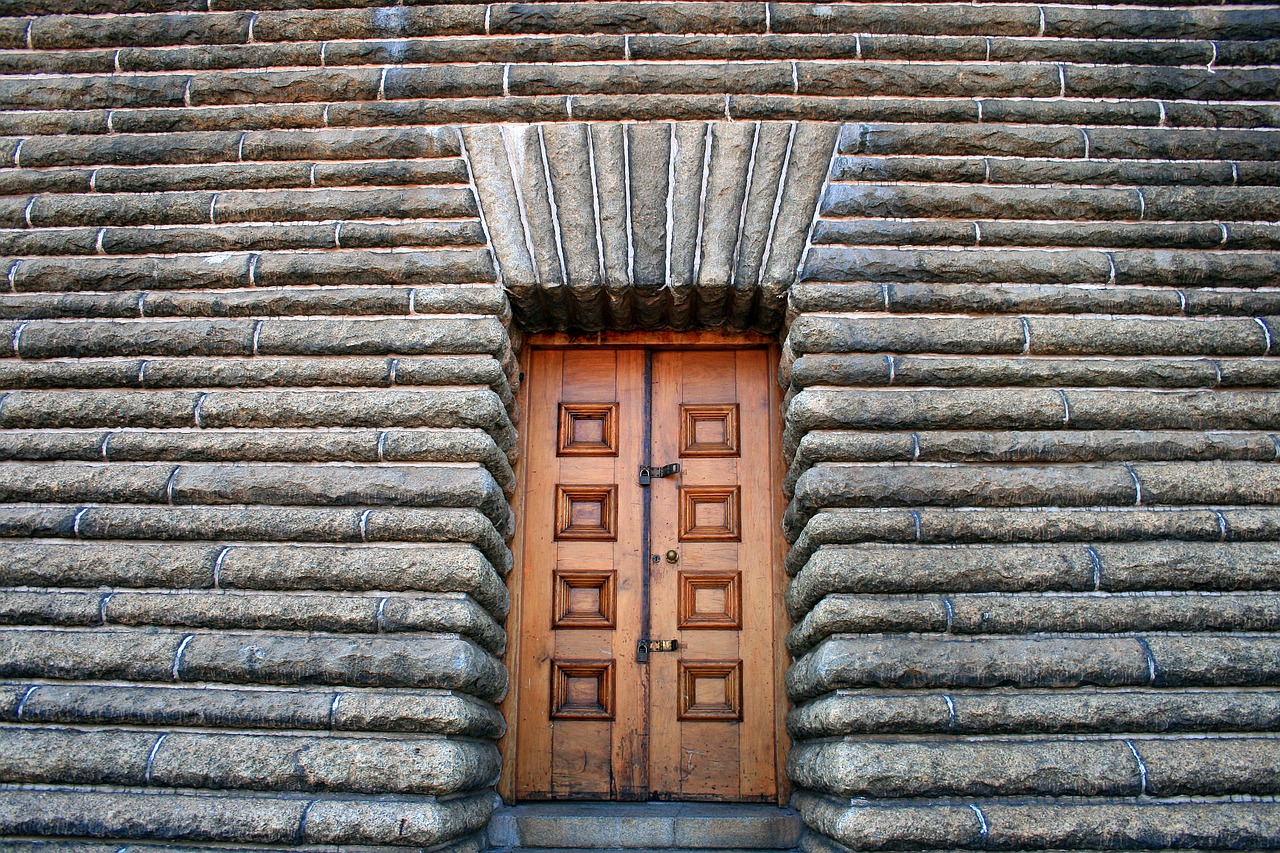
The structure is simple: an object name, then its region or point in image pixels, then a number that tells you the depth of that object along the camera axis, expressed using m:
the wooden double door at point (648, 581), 4.11
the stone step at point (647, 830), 3.84
